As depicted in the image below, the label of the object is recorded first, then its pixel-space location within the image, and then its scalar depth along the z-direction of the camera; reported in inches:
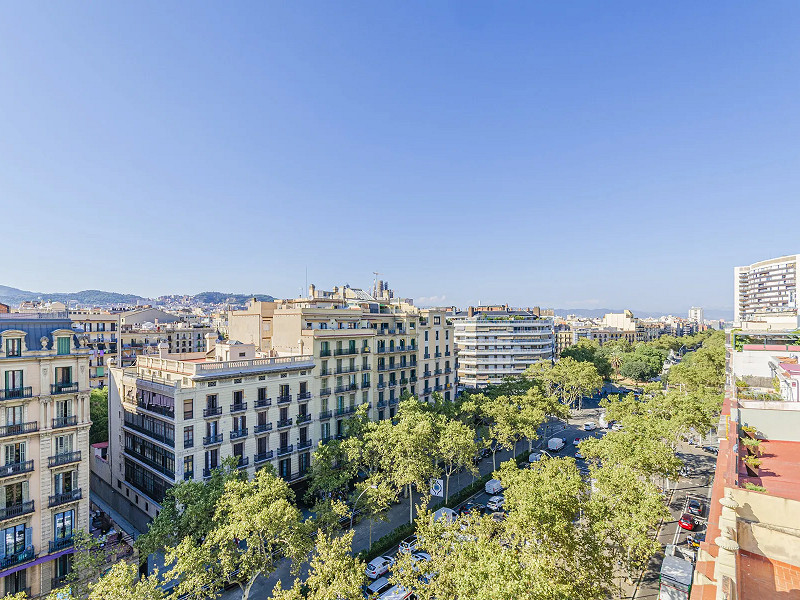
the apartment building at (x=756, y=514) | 531.5
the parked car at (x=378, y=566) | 1302.9
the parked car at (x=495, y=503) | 1758.1
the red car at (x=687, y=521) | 1526.8
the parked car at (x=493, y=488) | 1895.9
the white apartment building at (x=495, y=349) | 4318.4
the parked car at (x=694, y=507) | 1640.0
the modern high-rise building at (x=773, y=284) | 7007.9
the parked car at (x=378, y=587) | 1228.2
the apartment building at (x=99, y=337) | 2933.1
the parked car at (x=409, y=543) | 1407.7
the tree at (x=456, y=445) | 1577.6
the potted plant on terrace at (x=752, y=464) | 1048.2
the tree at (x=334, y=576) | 797.2
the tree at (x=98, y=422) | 2161.7
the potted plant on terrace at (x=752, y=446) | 1167.0
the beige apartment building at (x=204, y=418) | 1534.2
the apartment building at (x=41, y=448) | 1149.7
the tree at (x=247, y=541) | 946.7
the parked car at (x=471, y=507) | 1747.0
